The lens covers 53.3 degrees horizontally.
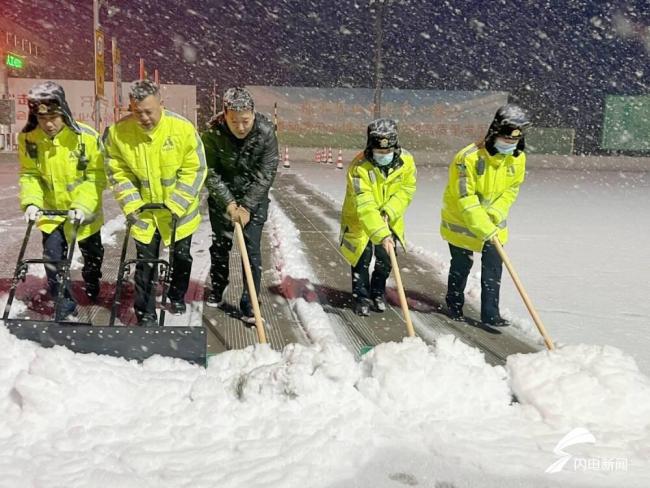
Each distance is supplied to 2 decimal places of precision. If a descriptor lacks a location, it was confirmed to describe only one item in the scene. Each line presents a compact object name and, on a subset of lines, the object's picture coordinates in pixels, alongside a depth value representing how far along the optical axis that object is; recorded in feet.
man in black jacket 14.79
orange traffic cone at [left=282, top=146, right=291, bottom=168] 78.18
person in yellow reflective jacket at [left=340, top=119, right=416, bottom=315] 15.23
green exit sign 94.07
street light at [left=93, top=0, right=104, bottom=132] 57.06
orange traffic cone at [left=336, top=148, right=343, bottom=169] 75.46
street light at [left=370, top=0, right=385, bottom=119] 75.09
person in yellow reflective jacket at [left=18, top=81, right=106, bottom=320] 13.64
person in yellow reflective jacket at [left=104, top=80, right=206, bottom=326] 13.61
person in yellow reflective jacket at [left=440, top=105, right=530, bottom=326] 14.93
